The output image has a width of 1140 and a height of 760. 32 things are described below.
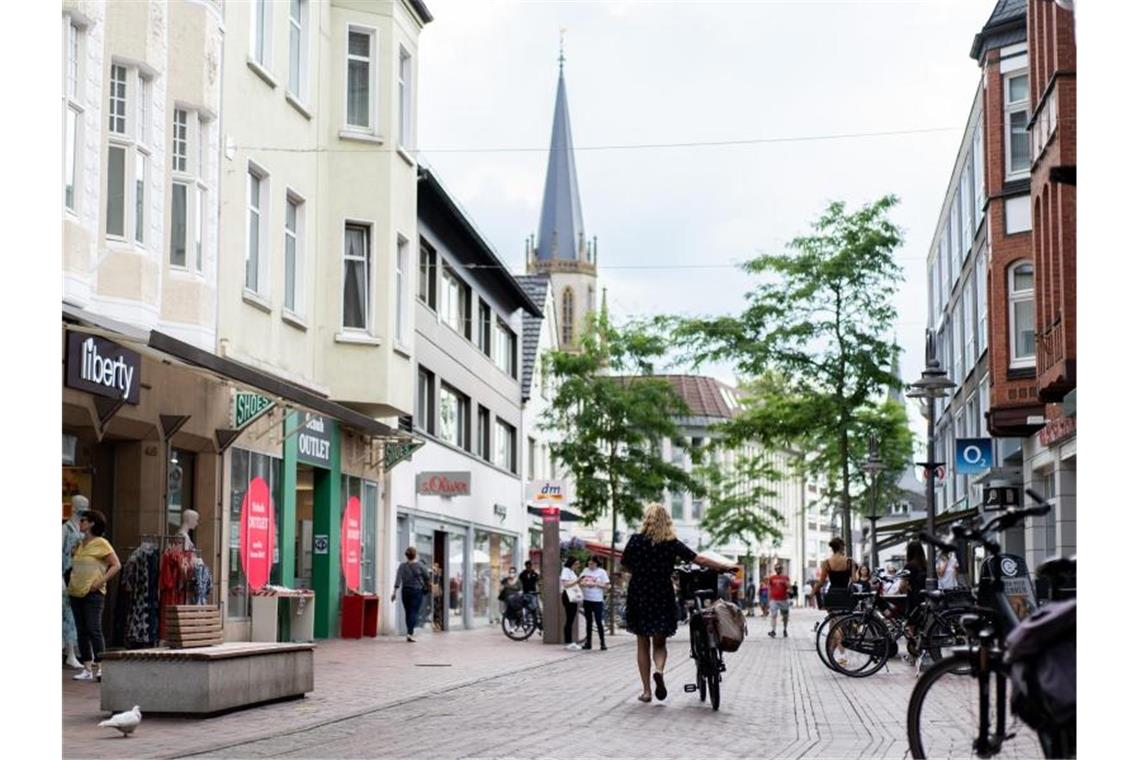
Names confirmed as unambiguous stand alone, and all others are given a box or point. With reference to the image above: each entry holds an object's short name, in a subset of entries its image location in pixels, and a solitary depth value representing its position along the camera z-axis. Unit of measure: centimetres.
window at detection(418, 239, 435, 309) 3941
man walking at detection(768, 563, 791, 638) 3978
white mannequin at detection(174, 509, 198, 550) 2003
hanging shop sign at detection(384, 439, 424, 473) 3372
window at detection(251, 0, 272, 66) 2630
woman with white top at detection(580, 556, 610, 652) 3155
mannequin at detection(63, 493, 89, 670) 1830
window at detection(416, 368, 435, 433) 3975
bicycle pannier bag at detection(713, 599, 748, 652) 1585
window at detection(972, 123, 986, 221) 3891
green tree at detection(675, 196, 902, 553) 4003
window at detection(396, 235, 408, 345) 3297
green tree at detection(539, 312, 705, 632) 4634
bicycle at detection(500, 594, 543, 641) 3578
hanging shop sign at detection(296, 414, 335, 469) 2898
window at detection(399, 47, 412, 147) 3244
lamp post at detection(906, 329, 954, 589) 2600
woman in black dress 1617
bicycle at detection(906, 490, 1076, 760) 777
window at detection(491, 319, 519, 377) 5103
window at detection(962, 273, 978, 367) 4310
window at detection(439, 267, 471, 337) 4205
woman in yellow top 1759
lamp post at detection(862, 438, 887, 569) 3965
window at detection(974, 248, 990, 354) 3912
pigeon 1222
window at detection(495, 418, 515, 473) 5178
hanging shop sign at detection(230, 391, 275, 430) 2478
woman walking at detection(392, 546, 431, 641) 3247
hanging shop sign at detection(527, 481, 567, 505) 3694
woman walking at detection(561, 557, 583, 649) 3253
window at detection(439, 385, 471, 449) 4219
